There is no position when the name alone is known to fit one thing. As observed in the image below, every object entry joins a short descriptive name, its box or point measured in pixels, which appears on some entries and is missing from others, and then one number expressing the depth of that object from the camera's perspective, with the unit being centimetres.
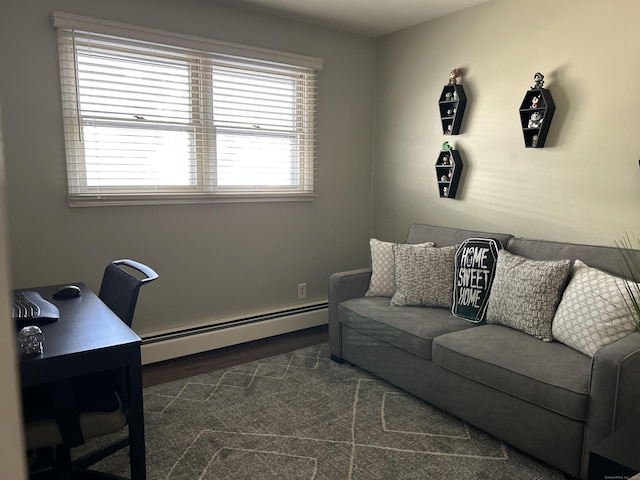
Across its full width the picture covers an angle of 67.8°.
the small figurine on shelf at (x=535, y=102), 288
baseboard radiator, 320
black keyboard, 172
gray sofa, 184
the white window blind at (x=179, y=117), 284
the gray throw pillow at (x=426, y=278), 295
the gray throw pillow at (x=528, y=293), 235
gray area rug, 206
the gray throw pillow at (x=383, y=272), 317
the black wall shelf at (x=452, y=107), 337
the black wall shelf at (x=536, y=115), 284
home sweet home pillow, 274
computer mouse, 213
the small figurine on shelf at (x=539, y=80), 286
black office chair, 150
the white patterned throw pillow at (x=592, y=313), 205
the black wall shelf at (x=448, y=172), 345
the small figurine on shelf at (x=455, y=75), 339
